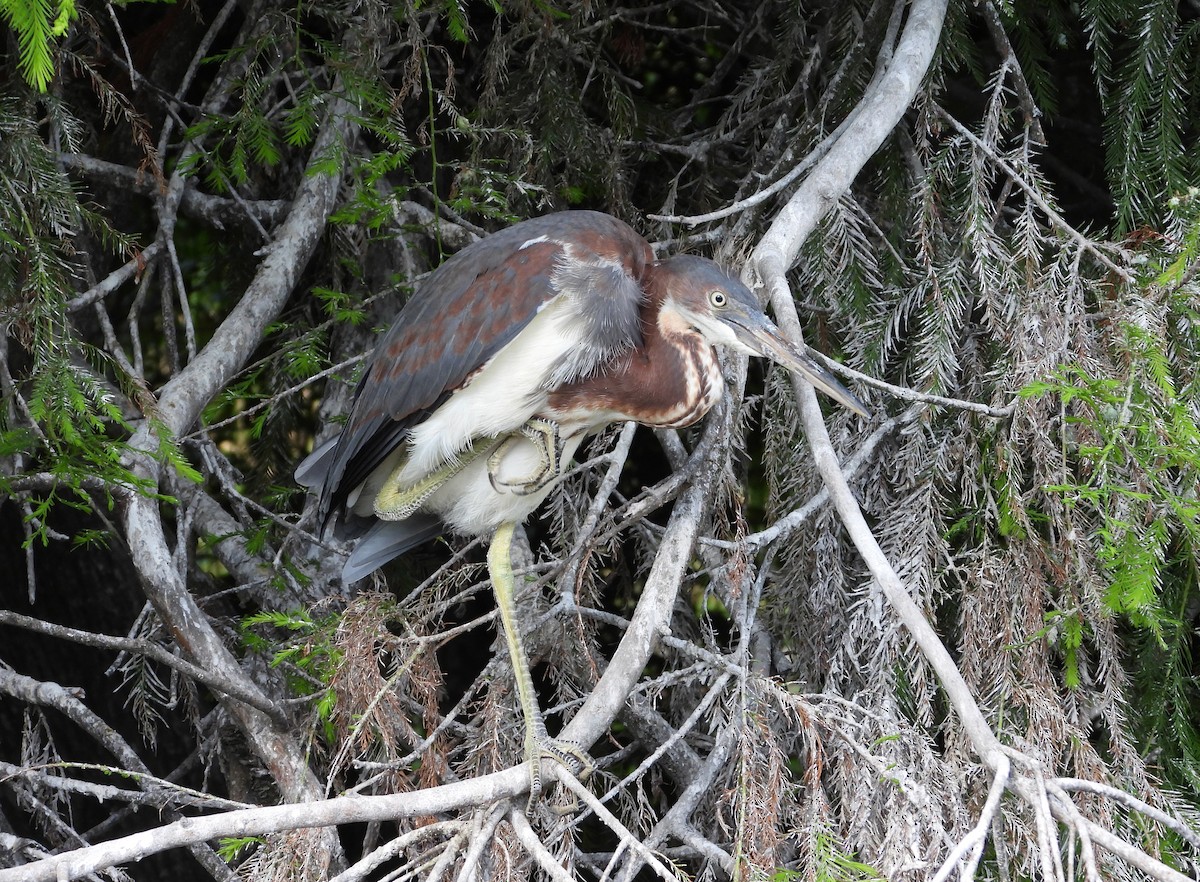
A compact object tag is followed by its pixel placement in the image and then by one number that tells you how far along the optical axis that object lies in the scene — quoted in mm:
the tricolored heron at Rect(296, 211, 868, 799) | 7757
